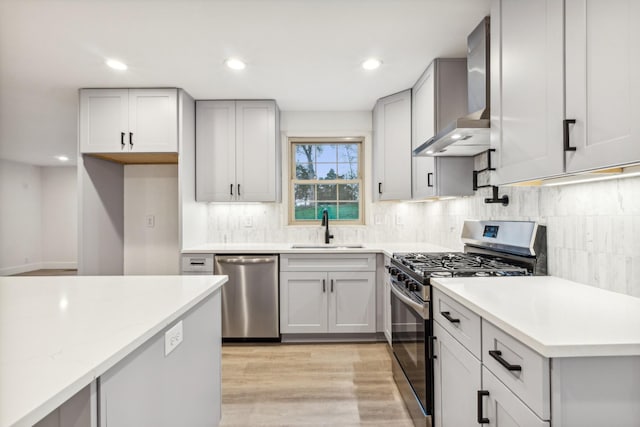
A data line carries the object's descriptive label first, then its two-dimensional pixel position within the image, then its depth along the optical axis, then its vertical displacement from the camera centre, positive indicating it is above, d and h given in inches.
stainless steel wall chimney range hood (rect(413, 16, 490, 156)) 68.2 +24.0
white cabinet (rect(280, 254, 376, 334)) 123.5 -32.7
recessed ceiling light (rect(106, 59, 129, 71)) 98.1 +46.0
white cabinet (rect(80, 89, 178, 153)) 118.3 +34.2
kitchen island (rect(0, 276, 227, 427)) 26.4 -13.2
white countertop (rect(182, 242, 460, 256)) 121.1 -13.7
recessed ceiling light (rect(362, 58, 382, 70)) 98.3 +46.2
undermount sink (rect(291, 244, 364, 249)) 134.0 -14.1
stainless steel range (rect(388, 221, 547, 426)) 67.8 -12.8
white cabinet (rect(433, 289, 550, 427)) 35.5 -22.0
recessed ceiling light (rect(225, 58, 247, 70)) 98.1 +46.3
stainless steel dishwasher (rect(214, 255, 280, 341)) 122.6 -30.9
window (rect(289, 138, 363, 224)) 151.6 +15.5
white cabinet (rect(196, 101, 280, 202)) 132.7 +26.3
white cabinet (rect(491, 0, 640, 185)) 37.1 +17.9
